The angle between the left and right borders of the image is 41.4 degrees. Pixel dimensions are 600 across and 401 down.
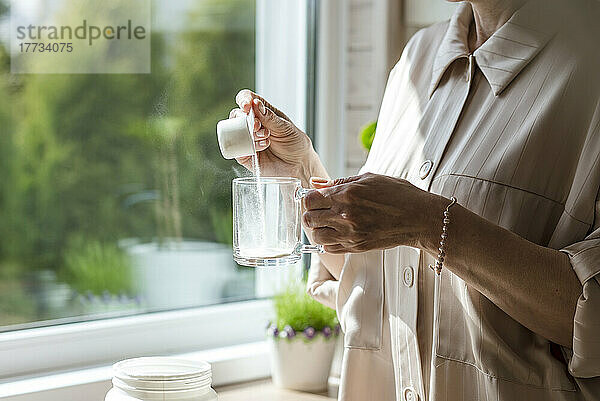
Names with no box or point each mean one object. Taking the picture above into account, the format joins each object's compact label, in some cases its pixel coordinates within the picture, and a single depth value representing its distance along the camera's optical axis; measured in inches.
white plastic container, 51.8
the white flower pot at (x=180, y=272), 73.7
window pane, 66.3
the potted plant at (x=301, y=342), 71.8
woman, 42.5
